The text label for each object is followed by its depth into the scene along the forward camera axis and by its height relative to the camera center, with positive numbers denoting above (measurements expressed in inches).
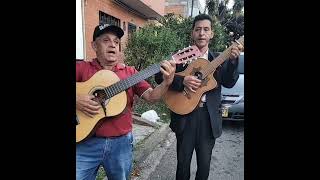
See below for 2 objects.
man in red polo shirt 53.7 -5.3
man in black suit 53.4 -6.4
